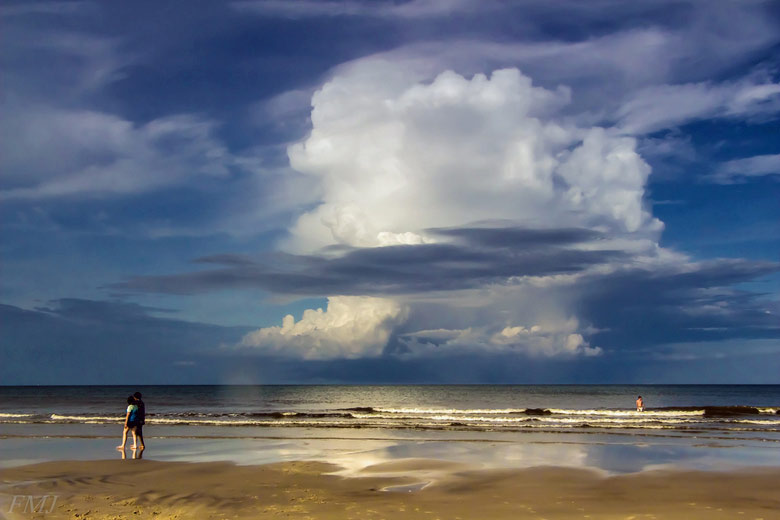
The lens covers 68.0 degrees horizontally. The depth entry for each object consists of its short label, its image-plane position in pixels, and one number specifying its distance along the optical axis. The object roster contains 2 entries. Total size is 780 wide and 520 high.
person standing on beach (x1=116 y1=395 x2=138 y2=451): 22.89
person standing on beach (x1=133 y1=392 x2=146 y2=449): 23.05
